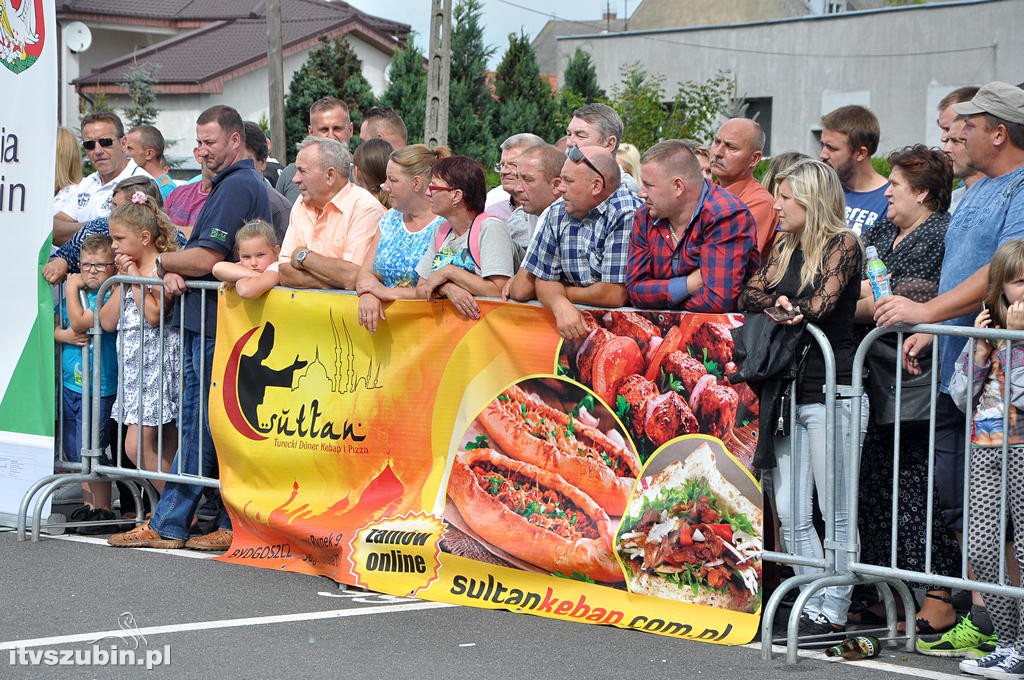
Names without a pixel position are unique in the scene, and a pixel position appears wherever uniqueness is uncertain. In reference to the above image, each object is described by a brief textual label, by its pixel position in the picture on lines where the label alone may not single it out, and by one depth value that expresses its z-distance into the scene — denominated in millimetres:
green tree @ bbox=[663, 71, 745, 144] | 32406
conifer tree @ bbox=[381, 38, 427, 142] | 35250
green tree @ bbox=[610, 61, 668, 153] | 32656
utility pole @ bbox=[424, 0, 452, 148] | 22734
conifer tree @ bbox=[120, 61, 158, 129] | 38031
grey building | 35062
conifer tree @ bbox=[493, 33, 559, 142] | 38812
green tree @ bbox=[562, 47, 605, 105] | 39531
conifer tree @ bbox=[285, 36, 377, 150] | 36562
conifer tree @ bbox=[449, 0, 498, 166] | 36312
